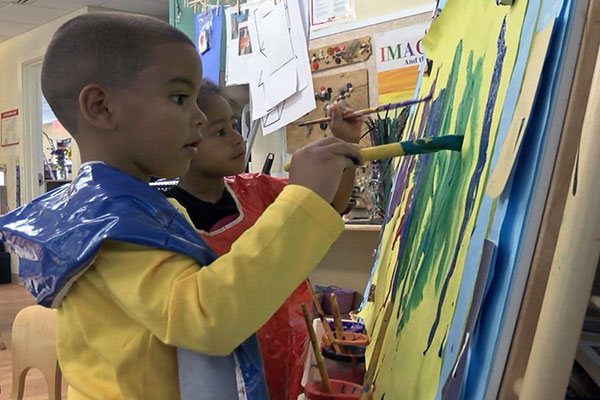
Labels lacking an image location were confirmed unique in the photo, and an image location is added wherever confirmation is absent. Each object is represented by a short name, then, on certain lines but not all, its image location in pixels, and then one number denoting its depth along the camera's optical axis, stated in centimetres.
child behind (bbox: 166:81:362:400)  106
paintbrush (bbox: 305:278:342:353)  89
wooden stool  126
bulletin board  204
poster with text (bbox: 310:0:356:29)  217
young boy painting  50
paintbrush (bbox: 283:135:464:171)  57
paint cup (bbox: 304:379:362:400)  70
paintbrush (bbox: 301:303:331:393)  72
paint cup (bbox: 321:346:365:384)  85
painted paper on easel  53
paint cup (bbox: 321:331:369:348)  89
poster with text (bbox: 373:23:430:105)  199
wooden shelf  180
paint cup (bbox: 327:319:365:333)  104
